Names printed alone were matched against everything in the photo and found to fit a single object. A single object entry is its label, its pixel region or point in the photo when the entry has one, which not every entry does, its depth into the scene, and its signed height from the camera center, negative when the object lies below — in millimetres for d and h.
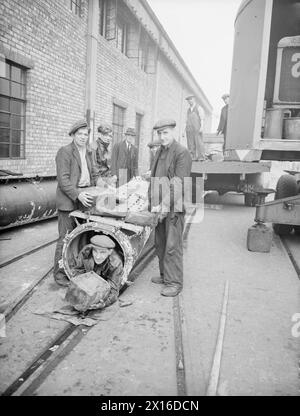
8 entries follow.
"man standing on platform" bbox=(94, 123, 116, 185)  5934 +250
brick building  7309 +2449
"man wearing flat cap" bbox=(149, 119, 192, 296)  3818 -310
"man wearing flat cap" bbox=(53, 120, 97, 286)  3865 -240
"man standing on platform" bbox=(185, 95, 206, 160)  10211 +1133
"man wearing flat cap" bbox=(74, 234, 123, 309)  3451 -1040
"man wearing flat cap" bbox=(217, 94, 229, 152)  9546 +1533
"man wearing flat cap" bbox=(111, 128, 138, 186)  7359 +139
